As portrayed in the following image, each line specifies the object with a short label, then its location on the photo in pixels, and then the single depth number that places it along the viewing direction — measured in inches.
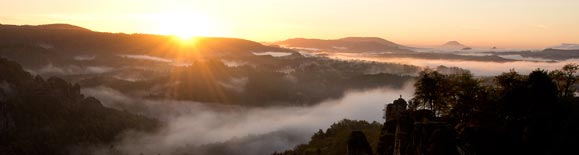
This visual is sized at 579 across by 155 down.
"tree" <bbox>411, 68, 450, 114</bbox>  3523.6
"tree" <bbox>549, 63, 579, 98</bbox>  3555.6
